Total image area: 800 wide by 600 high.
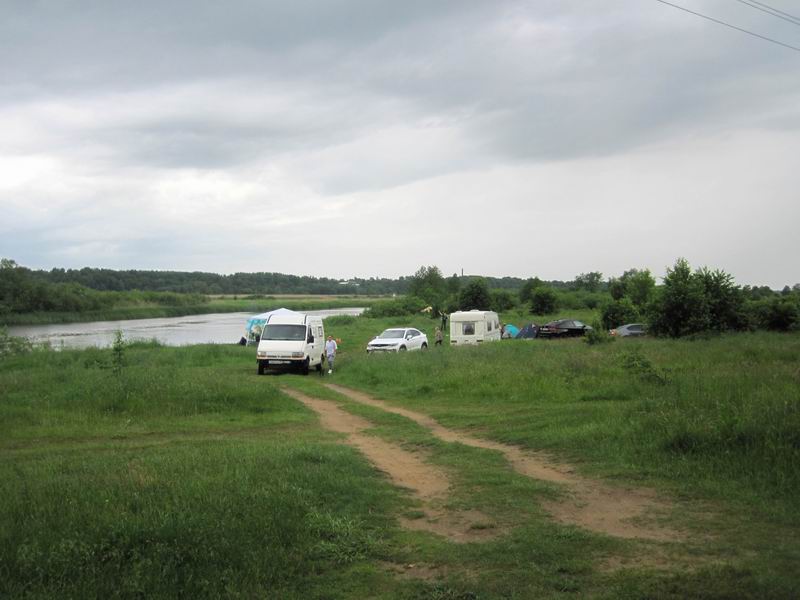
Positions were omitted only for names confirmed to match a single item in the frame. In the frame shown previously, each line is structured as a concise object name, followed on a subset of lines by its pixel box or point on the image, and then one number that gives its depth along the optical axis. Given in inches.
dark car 1664.6
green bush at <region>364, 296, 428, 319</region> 2970.0
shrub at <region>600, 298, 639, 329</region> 1947.6
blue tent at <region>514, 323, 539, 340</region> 1713.8
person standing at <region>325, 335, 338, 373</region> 978.7
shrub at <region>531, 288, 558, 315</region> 2699.3
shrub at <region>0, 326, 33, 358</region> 1213.7
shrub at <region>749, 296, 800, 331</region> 1510.8
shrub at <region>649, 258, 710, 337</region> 1315.2
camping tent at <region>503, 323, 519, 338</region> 1830.8
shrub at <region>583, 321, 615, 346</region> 1167.6
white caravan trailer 1438.2
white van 963.3
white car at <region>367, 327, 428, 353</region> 1261.4
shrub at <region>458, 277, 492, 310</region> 2598.4
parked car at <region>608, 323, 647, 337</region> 1565.7
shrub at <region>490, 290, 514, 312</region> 2977.4
